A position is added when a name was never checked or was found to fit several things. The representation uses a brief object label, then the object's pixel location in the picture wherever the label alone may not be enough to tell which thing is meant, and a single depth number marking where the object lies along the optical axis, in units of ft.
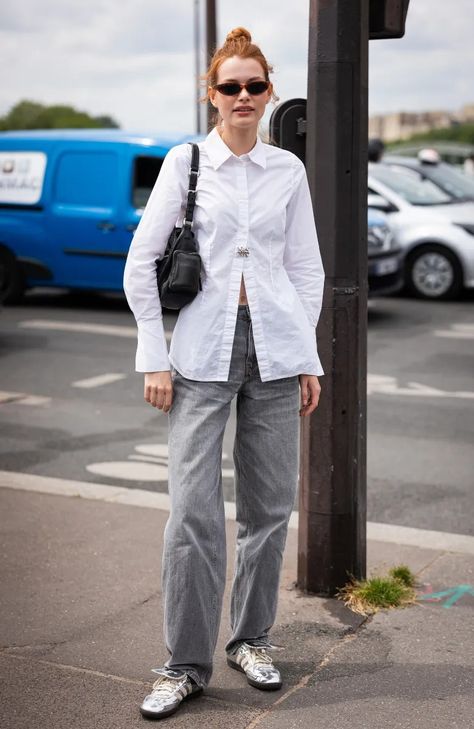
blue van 41.11
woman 10.65
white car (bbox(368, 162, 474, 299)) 44.96
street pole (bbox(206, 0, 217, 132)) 60.18
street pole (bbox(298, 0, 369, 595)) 13.01
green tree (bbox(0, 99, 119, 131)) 402.93
